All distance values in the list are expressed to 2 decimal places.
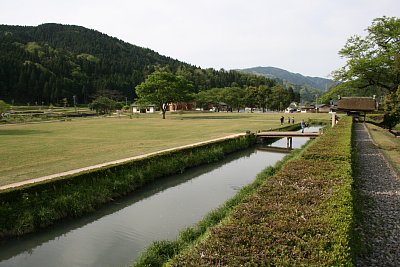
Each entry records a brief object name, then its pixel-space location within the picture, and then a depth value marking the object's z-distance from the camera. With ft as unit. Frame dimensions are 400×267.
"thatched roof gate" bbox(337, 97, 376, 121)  157.58
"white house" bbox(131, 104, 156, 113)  330.42
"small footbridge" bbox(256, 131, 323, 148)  102.75
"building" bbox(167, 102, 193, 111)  349.64
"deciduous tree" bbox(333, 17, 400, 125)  87.51
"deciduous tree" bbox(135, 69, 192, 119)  203.21
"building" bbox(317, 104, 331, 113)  367.25
